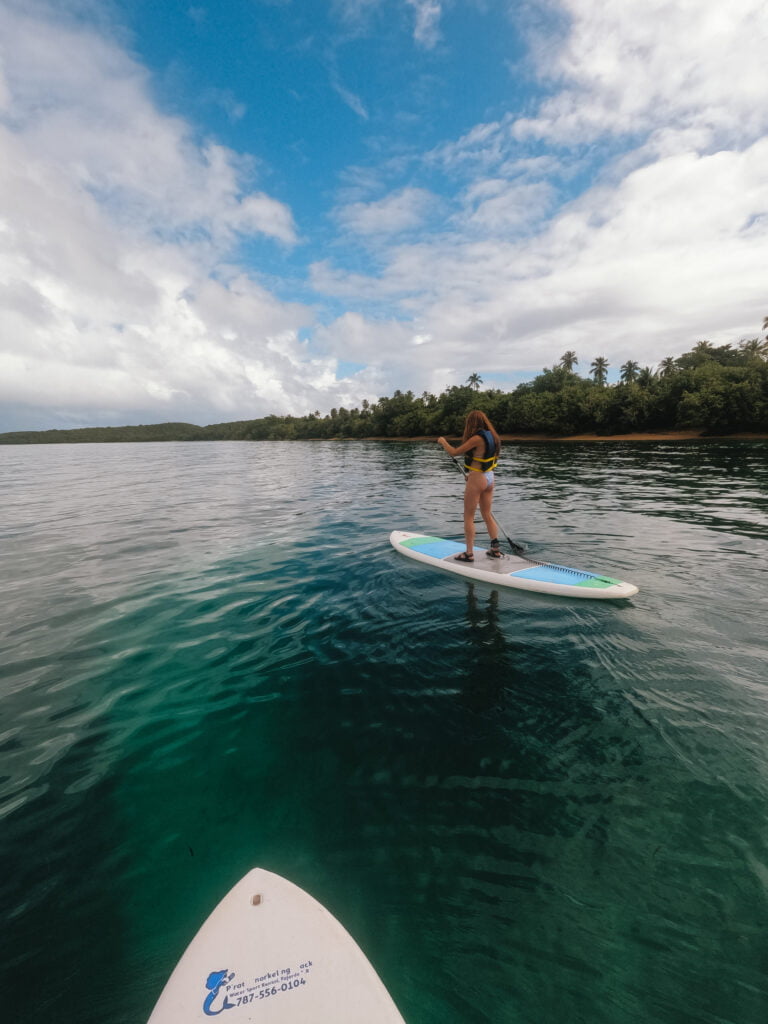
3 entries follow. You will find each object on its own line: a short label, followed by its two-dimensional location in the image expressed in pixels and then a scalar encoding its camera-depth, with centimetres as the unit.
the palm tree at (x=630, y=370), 10195
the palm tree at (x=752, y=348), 7723
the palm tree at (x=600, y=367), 11250
